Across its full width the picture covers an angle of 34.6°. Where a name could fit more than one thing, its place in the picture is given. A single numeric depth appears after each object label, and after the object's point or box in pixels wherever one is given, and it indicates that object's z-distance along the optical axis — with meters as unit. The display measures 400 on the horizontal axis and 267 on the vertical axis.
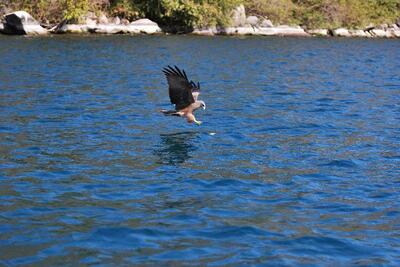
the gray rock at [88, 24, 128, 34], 39.72
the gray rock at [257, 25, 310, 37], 44.78
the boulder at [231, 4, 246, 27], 44.53
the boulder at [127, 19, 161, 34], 40.44
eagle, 12.10
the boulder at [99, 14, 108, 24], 40.70
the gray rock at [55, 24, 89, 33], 38.60
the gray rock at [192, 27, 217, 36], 43.06
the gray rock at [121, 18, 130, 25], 41.89
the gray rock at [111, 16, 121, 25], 41.50
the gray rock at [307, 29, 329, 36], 47.75
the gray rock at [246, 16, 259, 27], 45.29
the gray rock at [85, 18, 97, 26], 39.58
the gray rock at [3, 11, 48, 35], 36.12
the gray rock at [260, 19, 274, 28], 45.50
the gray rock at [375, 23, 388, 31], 51.56
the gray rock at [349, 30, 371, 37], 49.44
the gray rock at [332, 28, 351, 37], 48.38
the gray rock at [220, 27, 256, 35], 43.59
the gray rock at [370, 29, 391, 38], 50.50
